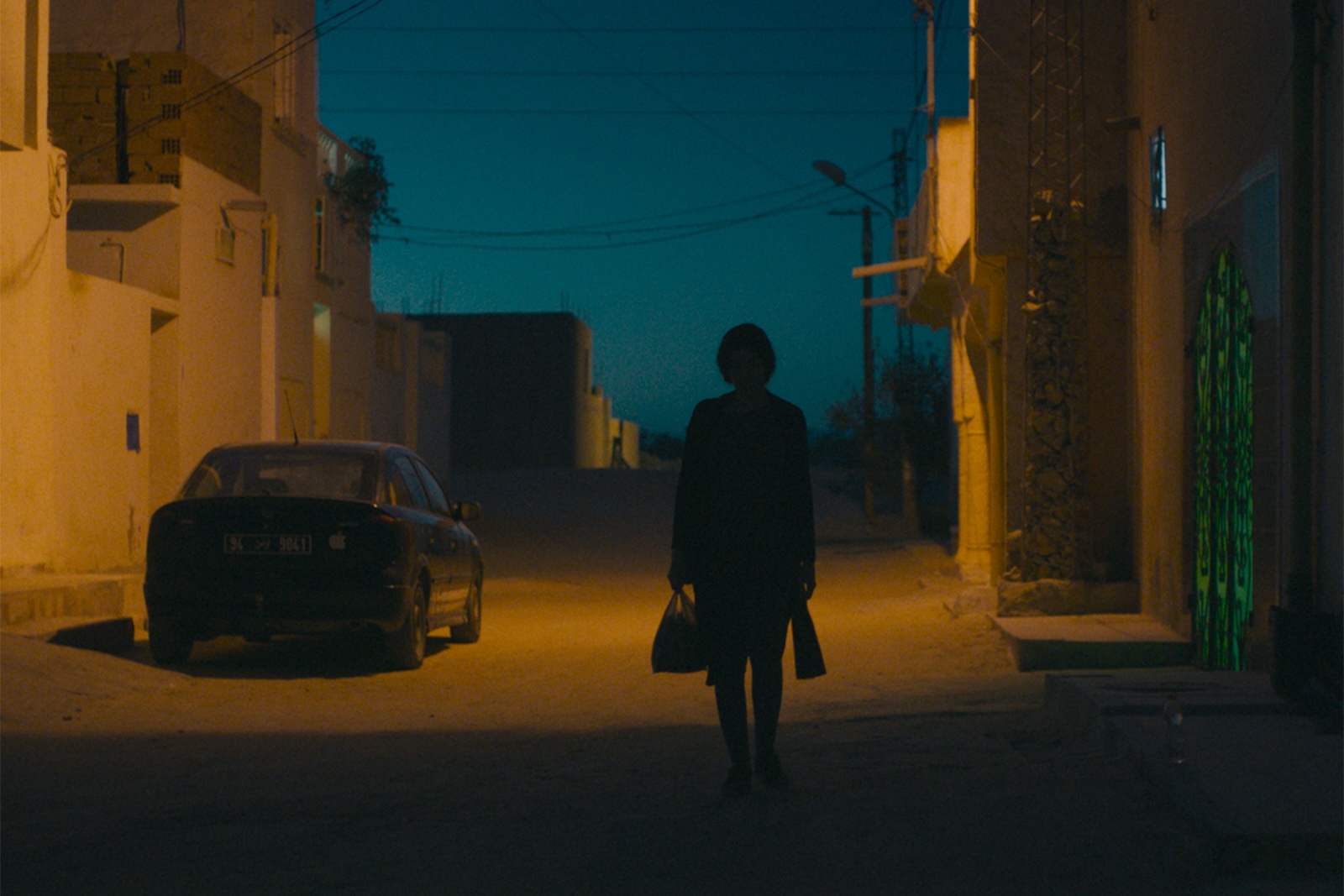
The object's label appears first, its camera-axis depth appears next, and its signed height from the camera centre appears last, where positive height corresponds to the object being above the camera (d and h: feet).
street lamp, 114.52 +3.79
